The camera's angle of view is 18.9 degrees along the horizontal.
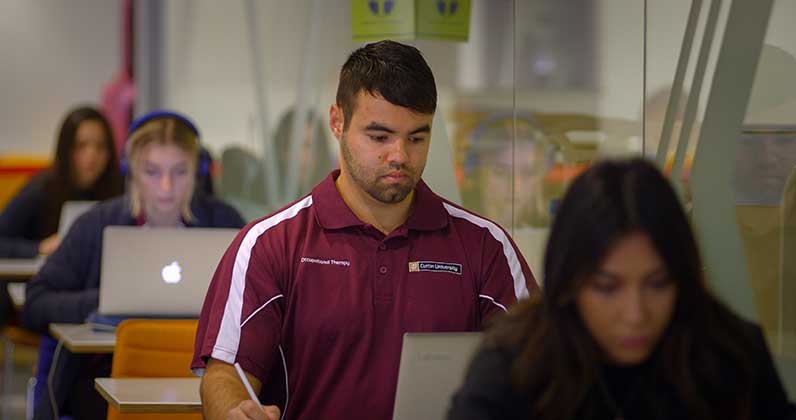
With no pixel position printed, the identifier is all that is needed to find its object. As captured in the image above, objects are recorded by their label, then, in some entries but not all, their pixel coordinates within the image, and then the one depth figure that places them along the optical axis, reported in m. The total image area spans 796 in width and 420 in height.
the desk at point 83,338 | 6.35
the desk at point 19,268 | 10.36
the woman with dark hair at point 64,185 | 11.51
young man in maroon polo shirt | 4.37
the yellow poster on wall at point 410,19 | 6.36
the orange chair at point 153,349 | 5.71
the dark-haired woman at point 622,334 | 2.77
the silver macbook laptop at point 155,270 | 6.58
